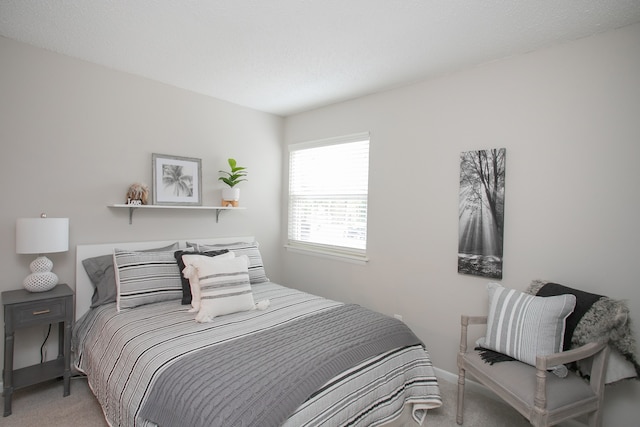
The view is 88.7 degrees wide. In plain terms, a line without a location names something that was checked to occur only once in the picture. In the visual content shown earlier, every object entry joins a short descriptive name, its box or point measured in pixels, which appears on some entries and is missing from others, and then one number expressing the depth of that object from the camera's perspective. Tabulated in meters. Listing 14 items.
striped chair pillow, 1.85
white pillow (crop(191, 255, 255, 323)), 2.24
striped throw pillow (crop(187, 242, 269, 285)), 3.16
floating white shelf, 2.77
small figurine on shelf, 2.84
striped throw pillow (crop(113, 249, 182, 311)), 2.41
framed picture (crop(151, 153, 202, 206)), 3.05
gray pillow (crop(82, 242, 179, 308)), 2.53
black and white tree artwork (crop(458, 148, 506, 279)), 2.44
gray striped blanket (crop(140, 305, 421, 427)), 1.34
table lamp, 2.18
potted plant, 3.44
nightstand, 2.11
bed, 1.43
